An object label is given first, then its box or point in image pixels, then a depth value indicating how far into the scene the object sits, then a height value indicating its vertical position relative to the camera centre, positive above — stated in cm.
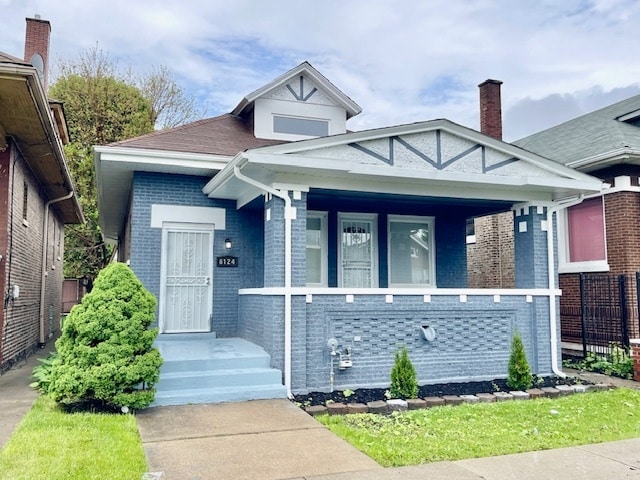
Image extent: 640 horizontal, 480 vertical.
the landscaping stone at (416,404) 666 -149
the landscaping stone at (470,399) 703 -150
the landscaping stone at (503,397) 721 -151
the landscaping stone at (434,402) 682 -149
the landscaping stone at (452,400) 695 -150
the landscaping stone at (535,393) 743 -151
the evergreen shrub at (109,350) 592 -73
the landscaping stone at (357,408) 634 -146
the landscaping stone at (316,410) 626 -147
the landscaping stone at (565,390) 763 -151
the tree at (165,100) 2611 +943
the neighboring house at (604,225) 1019 +125
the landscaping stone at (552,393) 752 -152
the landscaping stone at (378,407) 641 -146
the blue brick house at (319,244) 745 +76
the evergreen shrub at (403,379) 706 -124
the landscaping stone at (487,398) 712 -151
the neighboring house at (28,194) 697 +188
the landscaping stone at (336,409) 629 -146
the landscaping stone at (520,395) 733 -152
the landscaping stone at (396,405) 651 -147
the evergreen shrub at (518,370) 777 -124
